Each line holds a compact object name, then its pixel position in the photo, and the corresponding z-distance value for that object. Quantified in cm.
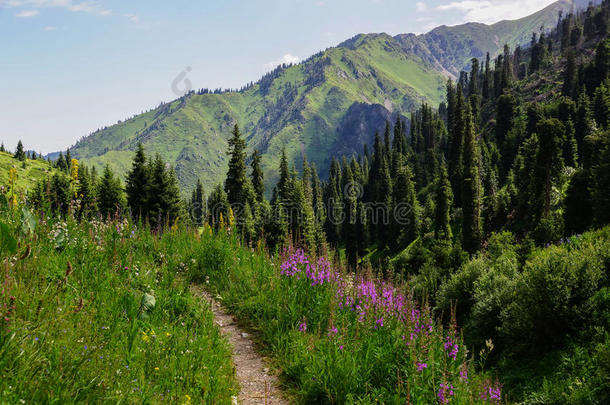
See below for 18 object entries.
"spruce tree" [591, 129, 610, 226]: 3521
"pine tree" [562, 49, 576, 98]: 10821
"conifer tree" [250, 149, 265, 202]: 5850
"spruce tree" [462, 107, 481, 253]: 5300
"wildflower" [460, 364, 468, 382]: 473
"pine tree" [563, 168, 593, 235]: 4175
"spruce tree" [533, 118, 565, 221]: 4760
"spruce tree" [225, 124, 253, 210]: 5094
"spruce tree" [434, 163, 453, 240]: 5772
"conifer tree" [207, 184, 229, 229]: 8211
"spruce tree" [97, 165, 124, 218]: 5056
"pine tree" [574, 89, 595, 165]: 7806
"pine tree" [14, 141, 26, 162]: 18950
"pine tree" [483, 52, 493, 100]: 15108
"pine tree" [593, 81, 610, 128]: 8294
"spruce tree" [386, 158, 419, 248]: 8038
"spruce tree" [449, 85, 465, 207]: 7489
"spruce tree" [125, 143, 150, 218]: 4794
